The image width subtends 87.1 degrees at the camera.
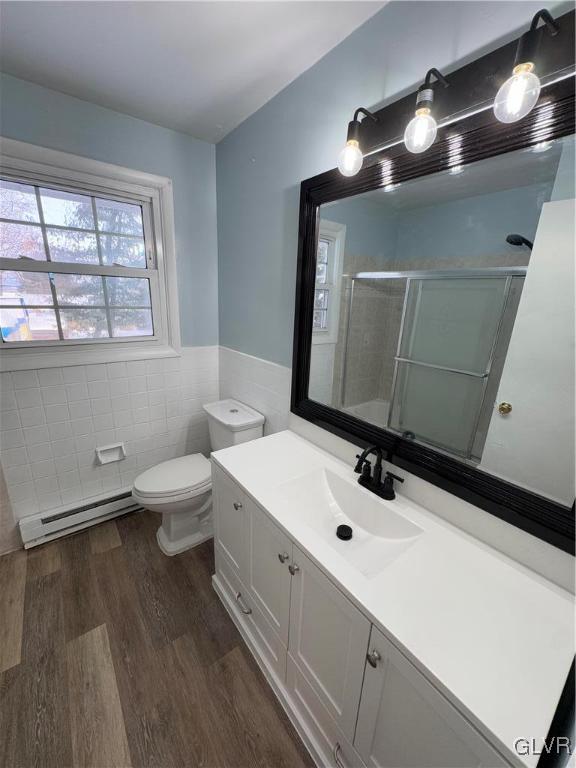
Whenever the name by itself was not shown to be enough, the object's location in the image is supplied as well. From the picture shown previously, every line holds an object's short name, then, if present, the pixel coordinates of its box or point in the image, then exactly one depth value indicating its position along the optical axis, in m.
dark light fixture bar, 0.65
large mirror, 0.75
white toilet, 1.61
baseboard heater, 1.71
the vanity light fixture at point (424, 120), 0.80
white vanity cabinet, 0.61
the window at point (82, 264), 1.51
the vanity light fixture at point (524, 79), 0.65
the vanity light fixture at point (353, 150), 0.97
